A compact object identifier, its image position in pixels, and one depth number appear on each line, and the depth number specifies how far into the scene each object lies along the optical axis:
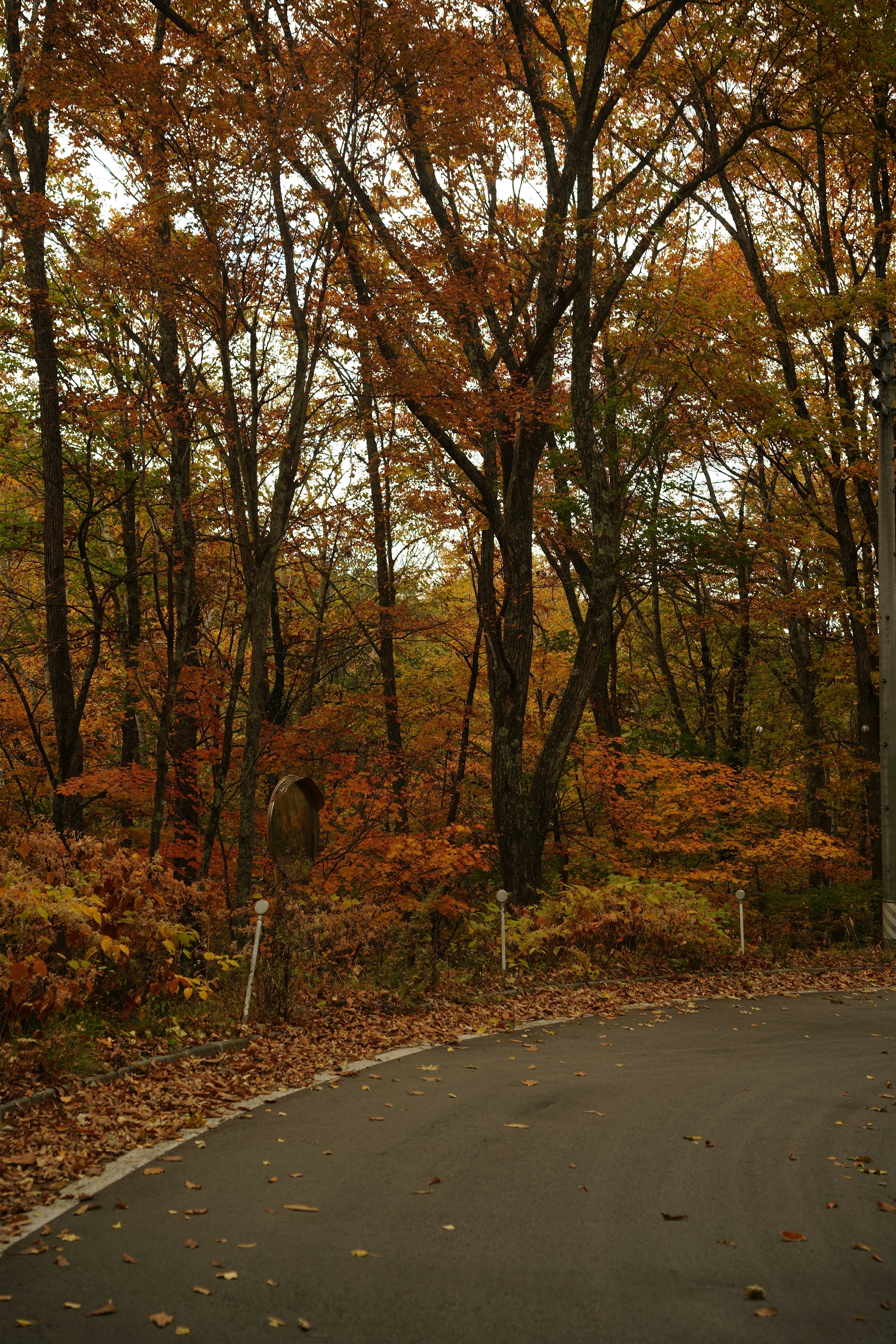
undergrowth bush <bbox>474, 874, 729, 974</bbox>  13.38
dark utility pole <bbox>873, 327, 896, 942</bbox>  16.97
